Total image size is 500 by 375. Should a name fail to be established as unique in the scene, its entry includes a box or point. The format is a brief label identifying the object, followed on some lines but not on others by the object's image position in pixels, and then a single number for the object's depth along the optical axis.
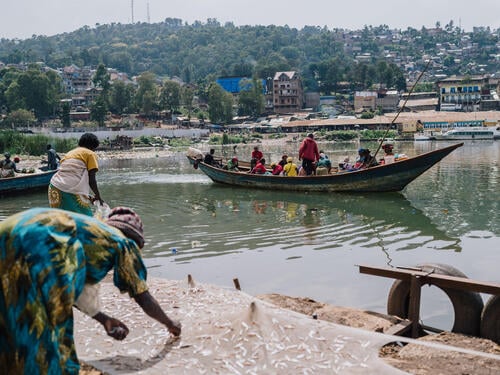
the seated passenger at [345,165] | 17.25
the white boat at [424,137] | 63.94
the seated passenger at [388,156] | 15.41
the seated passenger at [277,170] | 17.72
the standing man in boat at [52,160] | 18.85
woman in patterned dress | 2.19
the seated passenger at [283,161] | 18.20
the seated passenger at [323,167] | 16.70
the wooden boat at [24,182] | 17.11
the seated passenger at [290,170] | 17.11
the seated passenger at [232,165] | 19.73
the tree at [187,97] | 102.19
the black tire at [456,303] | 4.81
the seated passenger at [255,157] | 19.08
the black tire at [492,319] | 4.57
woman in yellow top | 6.04
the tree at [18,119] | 78.62
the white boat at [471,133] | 62.65
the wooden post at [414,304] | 4.75
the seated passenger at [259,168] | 18.23
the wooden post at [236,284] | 5.32
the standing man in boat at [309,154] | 15.99
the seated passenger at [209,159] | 20.77
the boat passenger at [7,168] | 17.44
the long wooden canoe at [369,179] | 15.02
